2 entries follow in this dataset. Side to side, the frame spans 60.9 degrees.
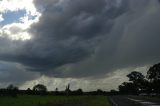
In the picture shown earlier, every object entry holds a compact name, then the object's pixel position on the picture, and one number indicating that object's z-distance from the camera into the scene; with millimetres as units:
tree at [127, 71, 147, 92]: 71618
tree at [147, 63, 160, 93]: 57368
